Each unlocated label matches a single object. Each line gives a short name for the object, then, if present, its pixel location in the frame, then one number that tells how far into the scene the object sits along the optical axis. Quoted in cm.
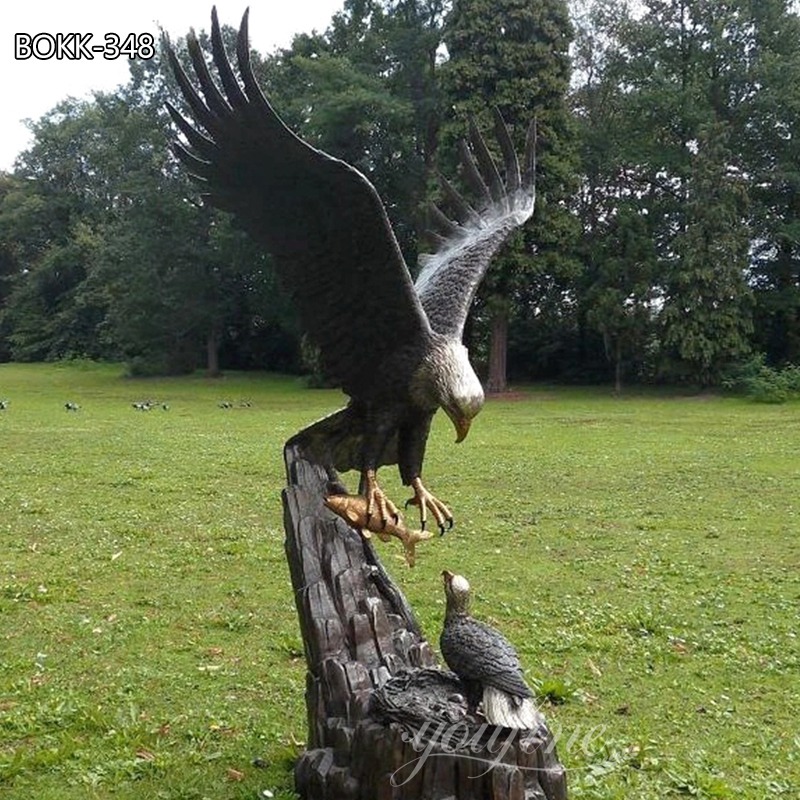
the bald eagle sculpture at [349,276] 295
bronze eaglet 309
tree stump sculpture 304
